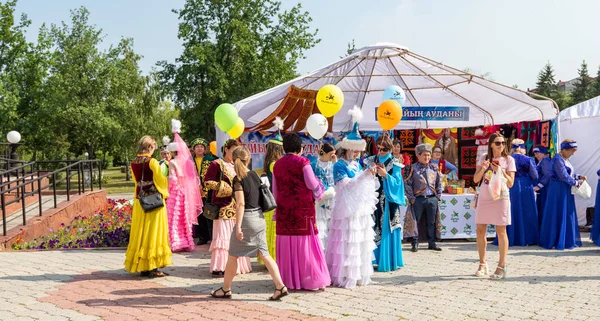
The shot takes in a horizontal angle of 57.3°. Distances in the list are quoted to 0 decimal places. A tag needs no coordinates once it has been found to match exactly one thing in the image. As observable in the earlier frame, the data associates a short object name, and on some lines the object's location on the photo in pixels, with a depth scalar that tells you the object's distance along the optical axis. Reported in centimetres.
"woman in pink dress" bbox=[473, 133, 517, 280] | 649
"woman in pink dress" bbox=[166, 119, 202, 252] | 850
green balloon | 744
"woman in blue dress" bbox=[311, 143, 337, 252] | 672
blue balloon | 956
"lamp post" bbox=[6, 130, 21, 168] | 1748
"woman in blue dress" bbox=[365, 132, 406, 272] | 717
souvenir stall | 998
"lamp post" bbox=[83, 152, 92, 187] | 3065
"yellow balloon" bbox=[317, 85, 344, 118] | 777
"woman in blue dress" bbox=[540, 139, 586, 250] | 891
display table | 960
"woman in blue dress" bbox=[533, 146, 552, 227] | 916
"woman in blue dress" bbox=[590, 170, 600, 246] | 898
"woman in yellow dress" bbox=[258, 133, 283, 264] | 659
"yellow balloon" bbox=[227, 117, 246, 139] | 792
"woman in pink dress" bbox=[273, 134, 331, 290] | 591
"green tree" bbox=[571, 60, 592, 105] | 5253
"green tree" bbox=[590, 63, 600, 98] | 5203
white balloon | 689
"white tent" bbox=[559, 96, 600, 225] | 1137
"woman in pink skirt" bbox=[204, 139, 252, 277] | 688
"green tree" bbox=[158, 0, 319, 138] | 2850
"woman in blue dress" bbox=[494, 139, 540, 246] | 927
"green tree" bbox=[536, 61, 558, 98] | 5947
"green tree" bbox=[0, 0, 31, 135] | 2620
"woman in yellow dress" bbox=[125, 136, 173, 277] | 658
